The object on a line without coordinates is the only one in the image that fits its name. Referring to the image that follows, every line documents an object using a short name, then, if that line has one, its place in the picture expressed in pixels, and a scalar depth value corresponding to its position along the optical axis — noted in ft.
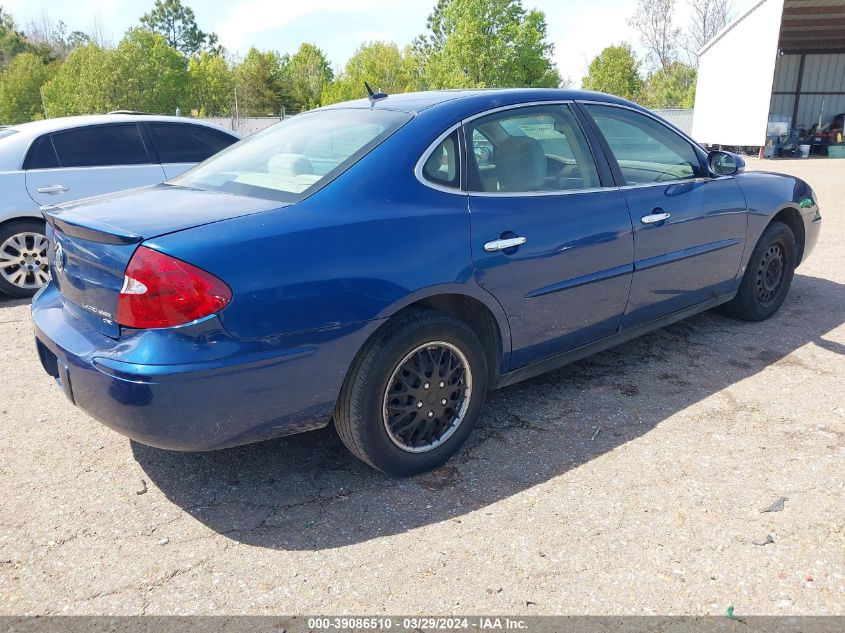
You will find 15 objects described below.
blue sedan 7.98
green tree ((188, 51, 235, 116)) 180.34
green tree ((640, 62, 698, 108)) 172.24
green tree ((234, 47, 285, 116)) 199.72
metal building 82.23
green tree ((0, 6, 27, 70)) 228.22
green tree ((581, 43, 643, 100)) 179.01
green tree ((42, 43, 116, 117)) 123.13
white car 19.63
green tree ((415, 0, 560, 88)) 141.90
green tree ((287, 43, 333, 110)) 211.82
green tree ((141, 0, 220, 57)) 284.00
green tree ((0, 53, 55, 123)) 156.15
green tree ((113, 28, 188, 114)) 125.39
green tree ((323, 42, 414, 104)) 190.97
